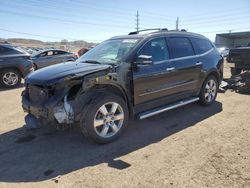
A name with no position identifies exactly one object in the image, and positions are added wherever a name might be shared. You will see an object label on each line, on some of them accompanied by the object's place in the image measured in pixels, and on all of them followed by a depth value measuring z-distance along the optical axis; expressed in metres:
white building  32.55
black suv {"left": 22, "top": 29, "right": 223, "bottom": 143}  2.94
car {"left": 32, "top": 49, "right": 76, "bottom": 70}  10.60
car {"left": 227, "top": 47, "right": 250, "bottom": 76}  7.57
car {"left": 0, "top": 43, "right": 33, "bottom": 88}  7.28
